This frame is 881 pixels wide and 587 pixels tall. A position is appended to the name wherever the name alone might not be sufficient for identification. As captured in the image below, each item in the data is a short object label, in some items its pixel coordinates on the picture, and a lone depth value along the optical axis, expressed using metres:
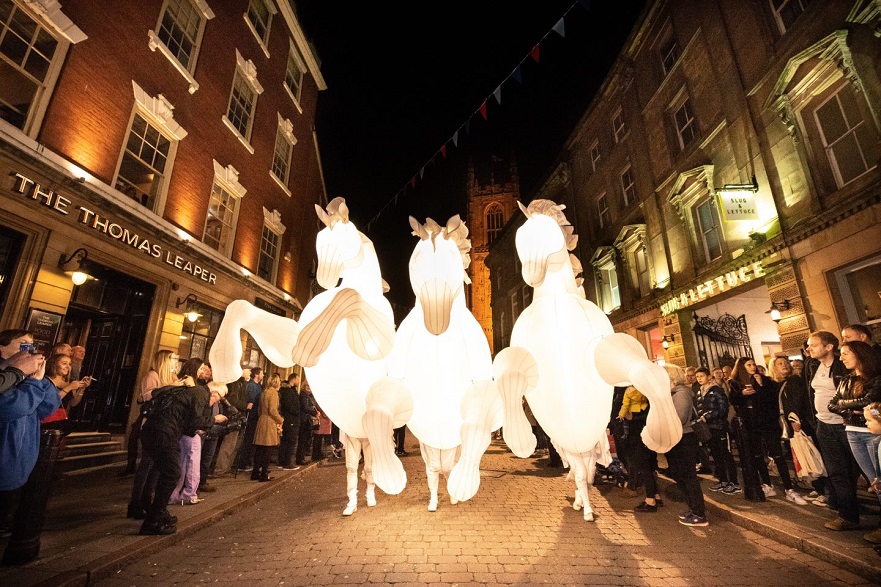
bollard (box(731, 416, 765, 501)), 5.20
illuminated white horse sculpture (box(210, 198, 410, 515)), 1.86
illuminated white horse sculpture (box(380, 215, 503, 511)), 1.94
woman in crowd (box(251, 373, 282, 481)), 6.64
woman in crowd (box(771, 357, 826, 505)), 5.11
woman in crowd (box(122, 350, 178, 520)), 4.30
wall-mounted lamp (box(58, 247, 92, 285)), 6.99
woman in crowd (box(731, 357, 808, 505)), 5.43
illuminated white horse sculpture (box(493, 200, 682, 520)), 2.05
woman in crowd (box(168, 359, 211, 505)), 5.07
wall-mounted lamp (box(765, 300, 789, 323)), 8.59
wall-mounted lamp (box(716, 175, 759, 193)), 9.63
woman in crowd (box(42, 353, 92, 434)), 4.29
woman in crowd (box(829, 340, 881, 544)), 3.57
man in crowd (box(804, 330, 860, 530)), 3.96
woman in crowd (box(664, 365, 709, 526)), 4.44
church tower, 38.31
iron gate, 11.20
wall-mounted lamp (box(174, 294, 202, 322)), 9.56
